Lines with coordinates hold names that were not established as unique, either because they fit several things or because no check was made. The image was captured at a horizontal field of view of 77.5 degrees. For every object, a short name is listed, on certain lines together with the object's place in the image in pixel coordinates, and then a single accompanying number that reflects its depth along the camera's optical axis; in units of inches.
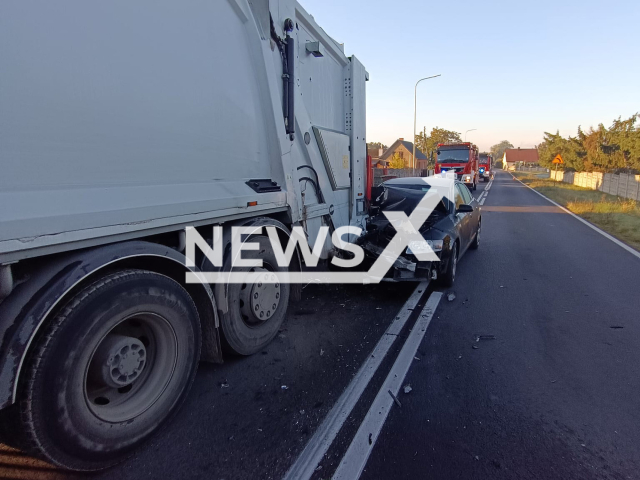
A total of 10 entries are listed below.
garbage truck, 74.5
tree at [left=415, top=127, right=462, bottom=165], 2908.5
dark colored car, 223.5
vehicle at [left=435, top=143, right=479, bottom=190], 1098.1
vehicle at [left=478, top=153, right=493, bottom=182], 1669.5
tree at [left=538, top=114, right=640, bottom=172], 1110.4
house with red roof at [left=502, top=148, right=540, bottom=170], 4823.3
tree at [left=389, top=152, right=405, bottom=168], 2187.0
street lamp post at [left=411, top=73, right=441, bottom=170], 1217.3
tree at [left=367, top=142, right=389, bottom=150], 4689.0
